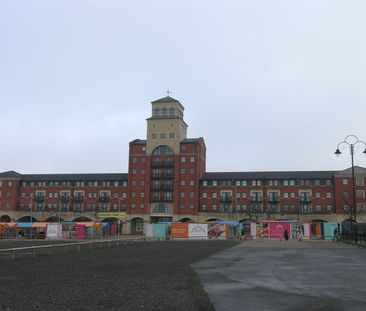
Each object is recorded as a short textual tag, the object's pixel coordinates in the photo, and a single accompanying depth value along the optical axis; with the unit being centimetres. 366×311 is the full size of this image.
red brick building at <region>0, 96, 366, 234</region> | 10581
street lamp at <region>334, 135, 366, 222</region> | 4034
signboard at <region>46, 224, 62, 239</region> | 7962
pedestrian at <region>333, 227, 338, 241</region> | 6601
